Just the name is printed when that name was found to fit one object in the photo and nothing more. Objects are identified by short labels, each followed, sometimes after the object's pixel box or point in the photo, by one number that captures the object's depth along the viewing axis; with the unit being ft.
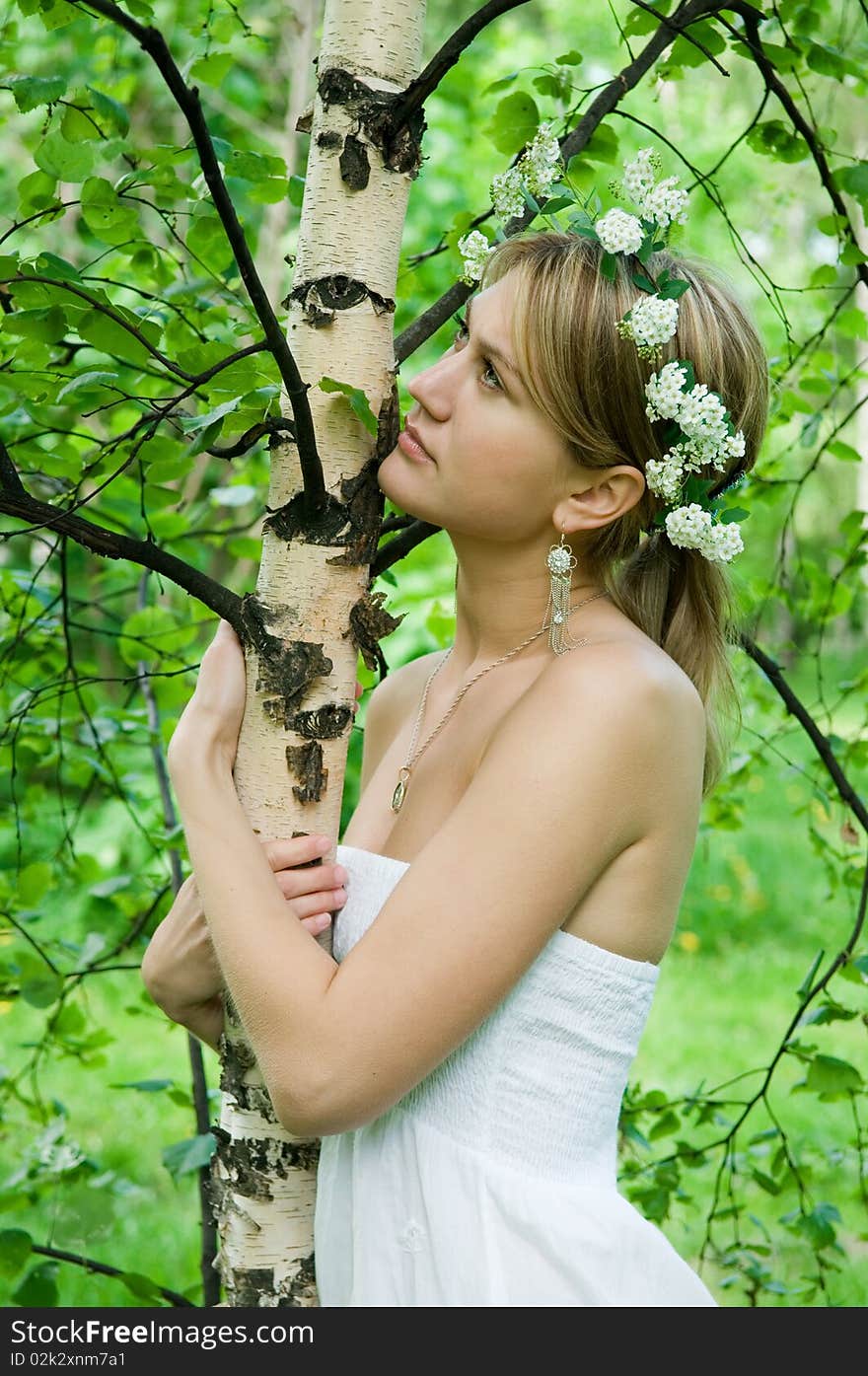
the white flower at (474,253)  5.13
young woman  4.06
